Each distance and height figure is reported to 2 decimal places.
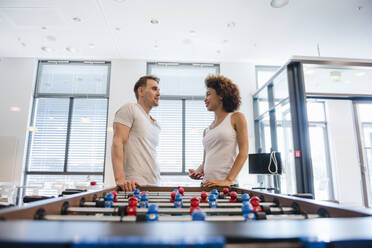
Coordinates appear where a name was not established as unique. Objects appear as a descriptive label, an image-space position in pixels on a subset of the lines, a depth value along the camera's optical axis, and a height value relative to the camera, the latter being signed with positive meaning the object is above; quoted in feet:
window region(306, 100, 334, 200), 20.43 +1.13
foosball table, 1.14 -0.38
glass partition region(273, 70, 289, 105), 14.19 +4.92
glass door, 16.30 +1.23
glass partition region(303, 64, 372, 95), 13.43 +4.99
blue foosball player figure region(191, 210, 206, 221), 2.05 -0.44
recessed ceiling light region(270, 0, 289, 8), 12.99 +8.93
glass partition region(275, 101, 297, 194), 13.79 +1.28
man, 5.87 +0.49
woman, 5.78 +0.71
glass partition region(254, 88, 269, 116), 17.64 +5.00
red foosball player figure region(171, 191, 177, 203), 3.75 -0.50
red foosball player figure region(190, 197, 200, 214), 2.99 -0.49
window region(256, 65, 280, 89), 21.30 +8.38
